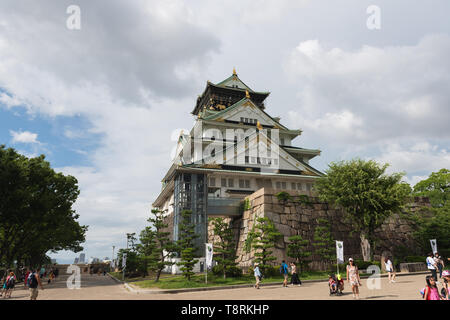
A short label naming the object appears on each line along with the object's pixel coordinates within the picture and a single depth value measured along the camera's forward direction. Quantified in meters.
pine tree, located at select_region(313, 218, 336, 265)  22.67
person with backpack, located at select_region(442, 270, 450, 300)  8.85
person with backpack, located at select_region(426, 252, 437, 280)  13.96
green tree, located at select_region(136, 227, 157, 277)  22.87
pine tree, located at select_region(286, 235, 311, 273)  22.02
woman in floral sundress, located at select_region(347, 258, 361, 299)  11.09
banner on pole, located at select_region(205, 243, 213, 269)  18.59
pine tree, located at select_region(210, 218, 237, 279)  20.70
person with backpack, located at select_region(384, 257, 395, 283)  16.66
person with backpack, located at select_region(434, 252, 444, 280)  16.76
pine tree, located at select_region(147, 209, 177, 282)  20.69
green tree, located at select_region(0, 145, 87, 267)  22.72
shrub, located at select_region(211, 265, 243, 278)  21.05
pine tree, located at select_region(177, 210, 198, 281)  19.81
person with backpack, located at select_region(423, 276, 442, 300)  8.05
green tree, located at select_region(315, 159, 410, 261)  23.33
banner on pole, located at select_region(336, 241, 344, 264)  19.28
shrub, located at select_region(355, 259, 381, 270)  22.08
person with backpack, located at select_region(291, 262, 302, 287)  17.89
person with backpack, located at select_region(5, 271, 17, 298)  17.17
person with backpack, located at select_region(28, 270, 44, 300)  11.79
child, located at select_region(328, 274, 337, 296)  12.69
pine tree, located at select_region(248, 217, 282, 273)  20.70
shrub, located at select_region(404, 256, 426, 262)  24.48
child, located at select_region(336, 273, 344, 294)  12.64
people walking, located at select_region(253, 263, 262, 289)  16.79
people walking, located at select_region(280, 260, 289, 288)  17.39
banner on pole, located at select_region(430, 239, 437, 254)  22.87
